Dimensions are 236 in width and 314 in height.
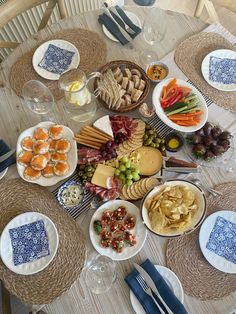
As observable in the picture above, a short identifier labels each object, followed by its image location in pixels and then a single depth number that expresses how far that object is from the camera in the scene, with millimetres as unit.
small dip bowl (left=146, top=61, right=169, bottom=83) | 1552
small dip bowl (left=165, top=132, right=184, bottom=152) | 1428
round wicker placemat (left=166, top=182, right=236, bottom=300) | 1221
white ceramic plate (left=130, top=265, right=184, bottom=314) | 1182
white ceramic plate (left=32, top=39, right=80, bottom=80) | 1559
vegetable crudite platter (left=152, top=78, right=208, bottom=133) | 1424
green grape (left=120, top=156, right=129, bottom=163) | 1354
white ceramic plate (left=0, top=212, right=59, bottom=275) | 1223
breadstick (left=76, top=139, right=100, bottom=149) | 1414
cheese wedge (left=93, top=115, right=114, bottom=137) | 1412
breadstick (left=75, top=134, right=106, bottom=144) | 1420
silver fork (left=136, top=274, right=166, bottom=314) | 1186
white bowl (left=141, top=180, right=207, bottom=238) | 1235
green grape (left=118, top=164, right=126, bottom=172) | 1349
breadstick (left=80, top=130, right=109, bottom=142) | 1416
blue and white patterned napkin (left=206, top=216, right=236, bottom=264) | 1264
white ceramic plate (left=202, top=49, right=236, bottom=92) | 1559
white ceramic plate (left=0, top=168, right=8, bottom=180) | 1381
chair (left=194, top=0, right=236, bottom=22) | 1838
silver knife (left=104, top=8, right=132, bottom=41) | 1643
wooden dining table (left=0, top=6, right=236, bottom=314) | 1197
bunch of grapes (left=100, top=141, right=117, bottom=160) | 1379
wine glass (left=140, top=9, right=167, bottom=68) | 1623
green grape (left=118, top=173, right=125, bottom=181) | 1346
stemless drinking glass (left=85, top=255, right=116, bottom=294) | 1220
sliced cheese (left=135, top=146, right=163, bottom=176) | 1377
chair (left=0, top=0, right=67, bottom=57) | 1687
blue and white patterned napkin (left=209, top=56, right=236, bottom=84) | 1577
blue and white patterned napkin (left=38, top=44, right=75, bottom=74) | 1571
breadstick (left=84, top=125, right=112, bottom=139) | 1419
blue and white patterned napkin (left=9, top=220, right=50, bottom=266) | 1241
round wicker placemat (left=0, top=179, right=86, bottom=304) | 1217
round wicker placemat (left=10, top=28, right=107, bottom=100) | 1556
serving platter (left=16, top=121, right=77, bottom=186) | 1341
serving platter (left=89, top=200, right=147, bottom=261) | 1242
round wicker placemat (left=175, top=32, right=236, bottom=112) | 1545
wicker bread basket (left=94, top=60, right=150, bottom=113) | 1459
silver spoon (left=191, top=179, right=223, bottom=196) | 1355
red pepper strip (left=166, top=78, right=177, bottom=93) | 1483
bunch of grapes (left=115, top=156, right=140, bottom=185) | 1338
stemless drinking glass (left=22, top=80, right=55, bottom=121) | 1450
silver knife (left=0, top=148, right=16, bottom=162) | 1369
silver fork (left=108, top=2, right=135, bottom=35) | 1665
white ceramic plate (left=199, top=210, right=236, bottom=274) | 1242
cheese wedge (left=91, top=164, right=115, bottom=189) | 1336
